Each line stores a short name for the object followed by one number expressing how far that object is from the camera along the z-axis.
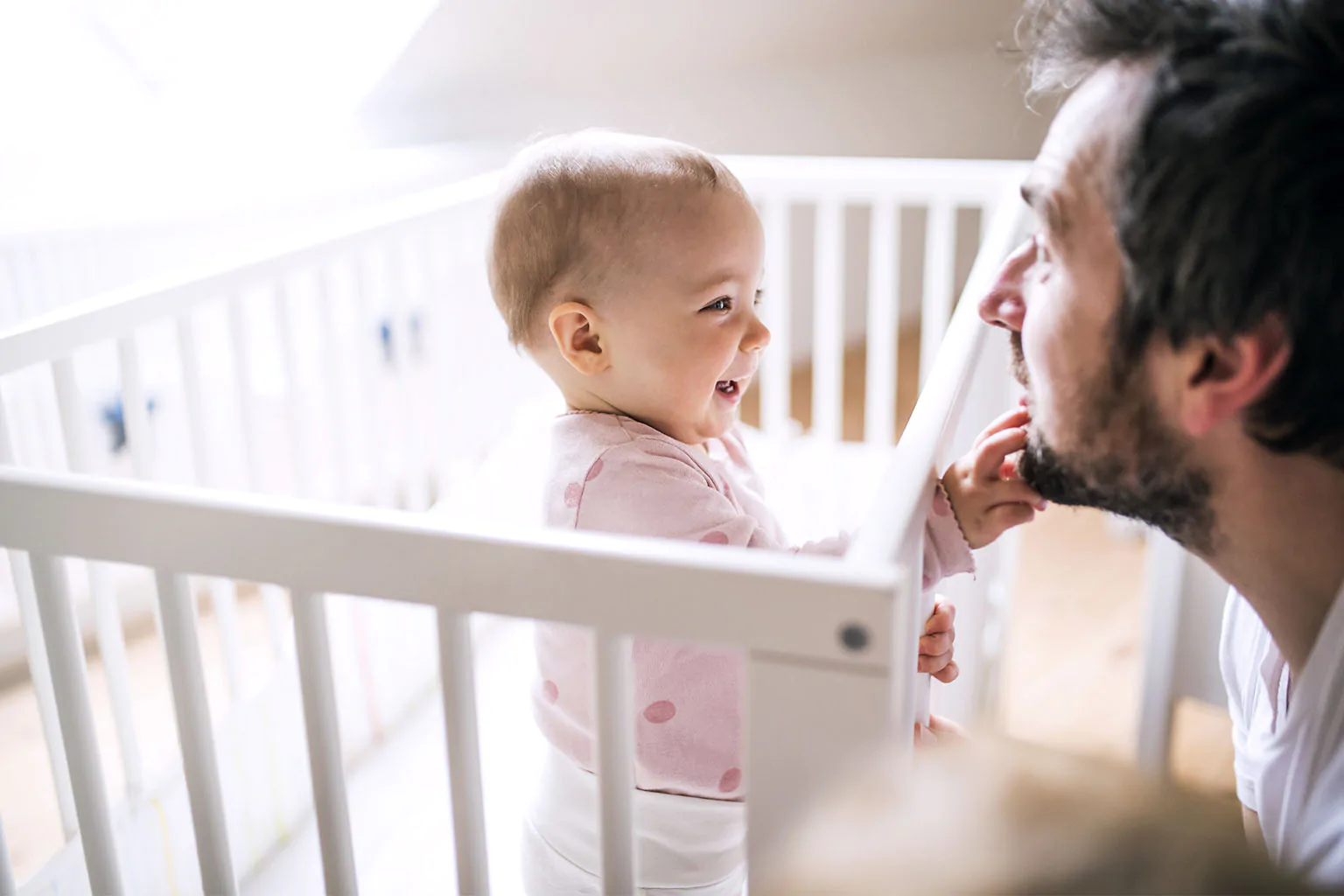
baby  0.83
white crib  0.53
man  0.59
